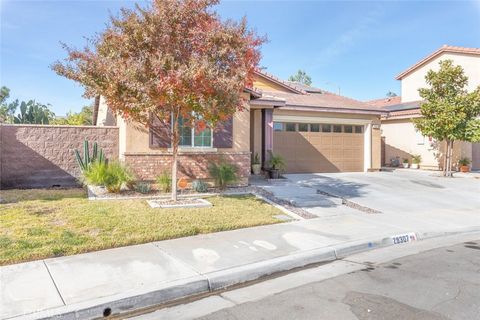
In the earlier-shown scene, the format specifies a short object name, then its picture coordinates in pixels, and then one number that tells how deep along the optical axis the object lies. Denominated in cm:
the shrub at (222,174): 1248
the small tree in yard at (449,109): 1777
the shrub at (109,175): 1095
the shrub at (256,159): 1608
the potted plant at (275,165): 1547
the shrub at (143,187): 1146
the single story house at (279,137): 1227
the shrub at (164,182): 1168
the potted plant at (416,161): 2220
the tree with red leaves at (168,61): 859
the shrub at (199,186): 1207
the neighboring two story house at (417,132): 2198
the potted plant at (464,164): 2081
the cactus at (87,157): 1294
